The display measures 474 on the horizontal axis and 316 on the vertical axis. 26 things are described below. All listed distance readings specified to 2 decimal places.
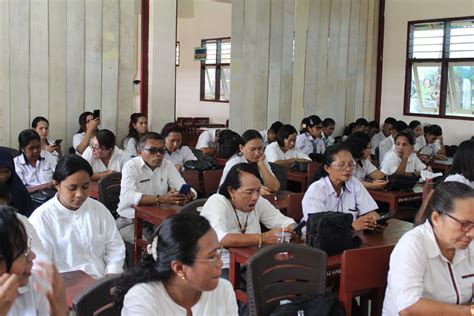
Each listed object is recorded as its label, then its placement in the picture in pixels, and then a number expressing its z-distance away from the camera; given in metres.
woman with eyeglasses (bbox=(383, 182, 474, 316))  2.41
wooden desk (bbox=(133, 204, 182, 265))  4.09
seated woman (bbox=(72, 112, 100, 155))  6.67
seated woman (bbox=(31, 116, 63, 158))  6.39
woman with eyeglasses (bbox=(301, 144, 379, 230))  4.01
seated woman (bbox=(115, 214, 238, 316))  1.92
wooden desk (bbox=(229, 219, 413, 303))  3.16
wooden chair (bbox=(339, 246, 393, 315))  2.66
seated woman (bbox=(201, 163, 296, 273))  3.34
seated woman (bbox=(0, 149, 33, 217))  3.46
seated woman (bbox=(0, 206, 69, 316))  1.55
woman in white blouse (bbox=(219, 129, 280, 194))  5.27
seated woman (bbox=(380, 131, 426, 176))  6.49
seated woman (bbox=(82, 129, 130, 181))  5.78
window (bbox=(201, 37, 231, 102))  13.21
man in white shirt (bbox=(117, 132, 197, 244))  4.44
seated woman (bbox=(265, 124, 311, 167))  6.98
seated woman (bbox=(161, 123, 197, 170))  6.26
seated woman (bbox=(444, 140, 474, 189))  4.13
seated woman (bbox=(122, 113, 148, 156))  7.07
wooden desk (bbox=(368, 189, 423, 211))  5.27
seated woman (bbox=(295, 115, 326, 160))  8.38
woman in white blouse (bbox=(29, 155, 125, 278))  3.07
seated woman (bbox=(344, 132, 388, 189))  6.07
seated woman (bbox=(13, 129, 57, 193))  5.30
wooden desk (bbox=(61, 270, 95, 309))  2.49
